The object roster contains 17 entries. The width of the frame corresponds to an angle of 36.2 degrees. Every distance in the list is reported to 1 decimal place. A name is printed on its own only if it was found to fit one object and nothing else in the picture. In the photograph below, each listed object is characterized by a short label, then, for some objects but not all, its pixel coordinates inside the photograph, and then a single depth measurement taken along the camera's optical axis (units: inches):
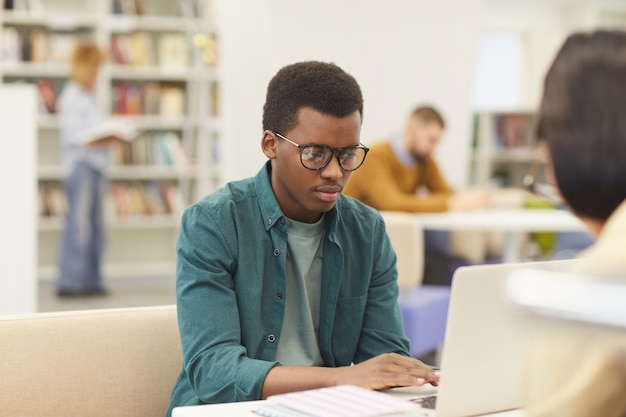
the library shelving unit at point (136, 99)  274.7
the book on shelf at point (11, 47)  268.2
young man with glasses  63.1
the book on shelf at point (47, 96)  272.4
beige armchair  65.9
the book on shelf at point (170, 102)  289.7
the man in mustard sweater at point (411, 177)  182.5
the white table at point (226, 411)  52.4
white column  167.0
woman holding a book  250.1
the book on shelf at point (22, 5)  269.3
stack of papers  50.1
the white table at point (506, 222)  179.8
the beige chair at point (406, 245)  143.6
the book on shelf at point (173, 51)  288.5
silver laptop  49.1
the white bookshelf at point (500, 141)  356.2
